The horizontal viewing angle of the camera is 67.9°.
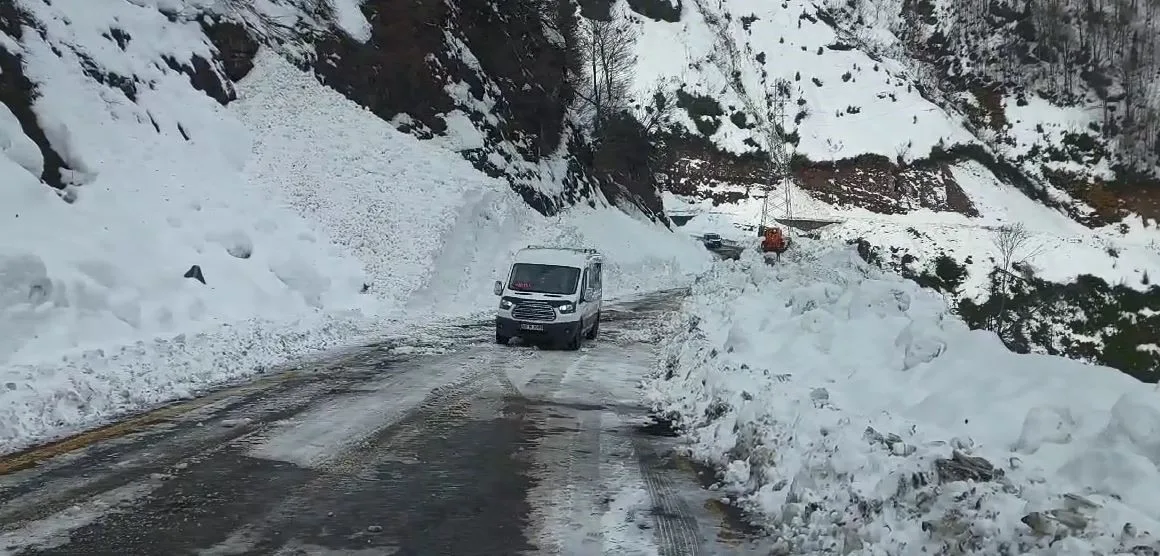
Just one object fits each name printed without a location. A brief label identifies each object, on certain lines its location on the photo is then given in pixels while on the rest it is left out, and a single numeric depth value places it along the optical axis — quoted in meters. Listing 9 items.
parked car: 74.31
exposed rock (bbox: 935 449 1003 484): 5.49
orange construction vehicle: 58.97
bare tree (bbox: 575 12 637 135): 58.31
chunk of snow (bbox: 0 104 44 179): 17.67
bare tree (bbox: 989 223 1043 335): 52.69
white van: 18.53
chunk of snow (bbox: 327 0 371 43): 36.69
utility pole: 102.25
